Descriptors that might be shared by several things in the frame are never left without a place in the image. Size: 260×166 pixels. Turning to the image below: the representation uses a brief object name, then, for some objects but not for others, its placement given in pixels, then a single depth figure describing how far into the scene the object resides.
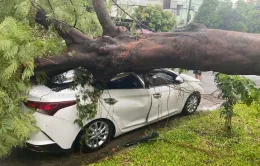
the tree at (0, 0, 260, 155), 2.96
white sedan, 3.75
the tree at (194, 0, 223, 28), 11.15
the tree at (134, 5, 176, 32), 12.92
